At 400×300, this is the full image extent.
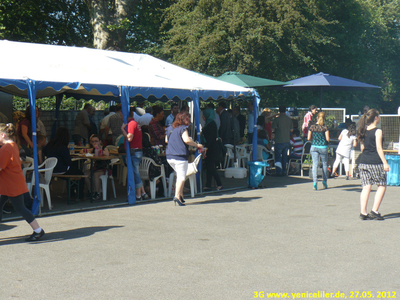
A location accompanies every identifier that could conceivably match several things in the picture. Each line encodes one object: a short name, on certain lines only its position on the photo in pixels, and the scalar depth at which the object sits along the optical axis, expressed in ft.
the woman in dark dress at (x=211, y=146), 37.58
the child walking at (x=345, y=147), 46.16
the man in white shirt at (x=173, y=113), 46.55
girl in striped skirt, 26.40
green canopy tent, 47.54
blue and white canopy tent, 28.35
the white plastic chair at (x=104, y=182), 33.76
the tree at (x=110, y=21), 65.10
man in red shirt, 32.01
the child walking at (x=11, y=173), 21.34
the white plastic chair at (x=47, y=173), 30.18
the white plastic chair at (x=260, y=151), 47.42
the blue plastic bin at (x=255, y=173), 39.17
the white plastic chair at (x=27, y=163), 30.13
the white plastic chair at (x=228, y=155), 50.82
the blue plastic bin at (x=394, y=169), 40.91
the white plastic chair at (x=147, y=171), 34.35
